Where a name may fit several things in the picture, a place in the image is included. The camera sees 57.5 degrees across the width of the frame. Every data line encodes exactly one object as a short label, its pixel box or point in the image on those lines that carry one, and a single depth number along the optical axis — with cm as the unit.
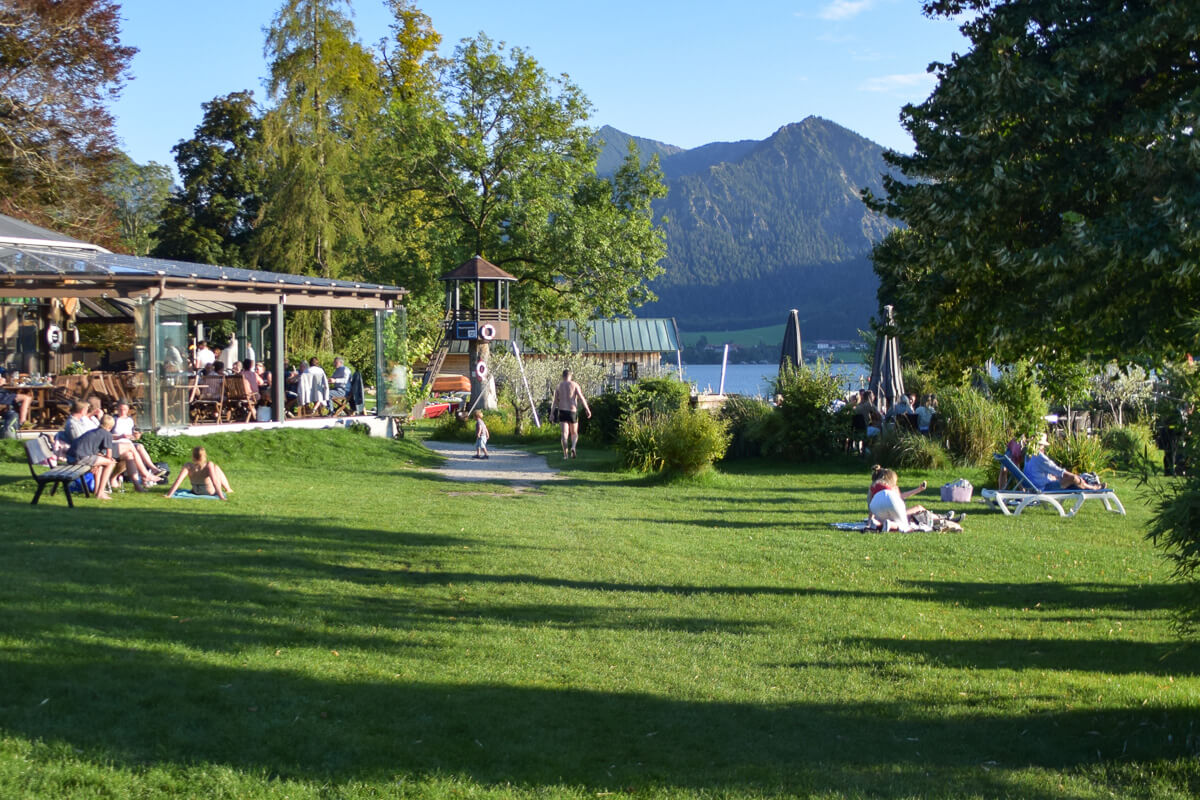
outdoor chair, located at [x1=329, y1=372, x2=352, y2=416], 2366
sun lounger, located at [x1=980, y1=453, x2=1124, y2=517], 1419
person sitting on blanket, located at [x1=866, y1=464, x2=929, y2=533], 1262
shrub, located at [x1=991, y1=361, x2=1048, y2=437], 1792
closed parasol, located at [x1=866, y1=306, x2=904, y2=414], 2239
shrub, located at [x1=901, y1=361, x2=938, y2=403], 2377
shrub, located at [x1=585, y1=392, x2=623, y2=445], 2327
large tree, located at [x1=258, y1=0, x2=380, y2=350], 4088
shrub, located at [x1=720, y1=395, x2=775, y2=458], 2111
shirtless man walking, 2025
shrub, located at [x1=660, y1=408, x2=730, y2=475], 1733
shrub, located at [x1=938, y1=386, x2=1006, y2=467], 1945
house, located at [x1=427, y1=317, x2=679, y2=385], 6825
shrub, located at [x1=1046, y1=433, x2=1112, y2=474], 1623
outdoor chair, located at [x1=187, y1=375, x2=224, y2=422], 2000
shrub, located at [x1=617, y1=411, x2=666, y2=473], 1805
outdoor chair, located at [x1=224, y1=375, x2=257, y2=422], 2050
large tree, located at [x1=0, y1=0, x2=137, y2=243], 3136
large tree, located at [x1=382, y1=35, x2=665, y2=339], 3809
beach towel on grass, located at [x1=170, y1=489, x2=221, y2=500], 1332
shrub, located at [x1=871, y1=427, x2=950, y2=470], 1909
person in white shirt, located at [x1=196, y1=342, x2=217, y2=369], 2282
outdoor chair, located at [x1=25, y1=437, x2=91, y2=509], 1209
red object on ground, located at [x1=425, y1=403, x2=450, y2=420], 3338
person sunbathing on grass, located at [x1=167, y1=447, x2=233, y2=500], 1336
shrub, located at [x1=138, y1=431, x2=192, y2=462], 1670
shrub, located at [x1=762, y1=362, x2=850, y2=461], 2055
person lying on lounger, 1460
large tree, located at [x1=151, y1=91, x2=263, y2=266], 4556
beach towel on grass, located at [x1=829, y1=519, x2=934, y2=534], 1272
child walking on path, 2070
